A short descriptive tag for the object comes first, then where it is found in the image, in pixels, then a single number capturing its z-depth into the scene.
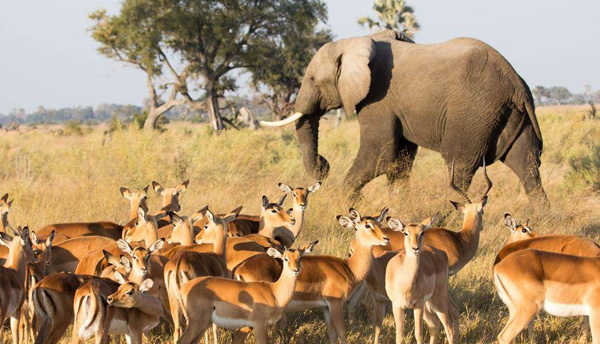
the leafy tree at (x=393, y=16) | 96.25
